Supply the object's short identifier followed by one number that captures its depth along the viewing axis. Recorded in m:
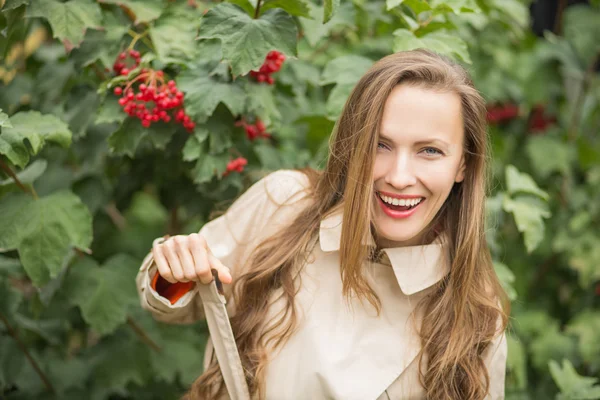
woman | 1.58
